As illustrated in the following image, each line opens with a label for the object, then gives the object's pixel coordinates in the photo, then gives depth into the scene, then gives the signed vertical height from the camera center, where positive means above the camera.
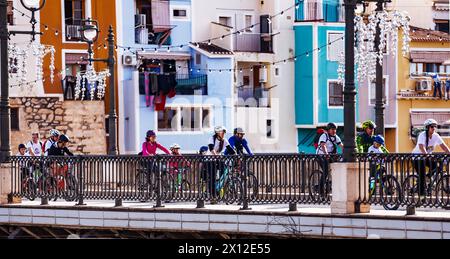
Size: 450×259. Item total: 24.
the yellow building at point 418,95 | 75.94 -0.37
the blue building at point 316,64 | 74.62 +1.11
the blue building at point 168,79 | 70.38 +0.50
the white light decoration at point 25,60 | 66.94 +1.33
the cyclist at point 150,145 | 36.53 -1.20
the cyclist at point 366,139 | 33.28 -1.03
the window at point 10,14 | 67.81 +3.22
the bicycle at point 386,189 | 27.92 -1.72
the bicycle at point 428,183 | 26.97 -1.57
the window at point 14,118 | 67.12 -1.03
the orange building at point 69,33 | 69.31 +2.48
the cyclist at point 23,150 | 41.28 -1.44
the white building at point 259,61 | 73.19 +1.28
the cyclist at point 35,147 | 41.00 -1.36
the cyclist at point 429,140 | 30.61 -0.98
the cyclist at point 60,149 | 37.50 -1.28
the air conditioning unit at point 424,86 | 75.94 +0.06
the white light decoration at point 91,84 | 67.38 +0.31
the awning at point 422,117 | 76.62 -1.37
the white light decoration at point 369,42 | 56.19 +1.79
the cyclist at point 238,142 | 34.38 -1.09
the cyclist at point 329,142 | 33.31 -1.07
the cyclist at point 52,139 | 38.84 -1.10
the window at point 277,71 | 74.50 +0.82
